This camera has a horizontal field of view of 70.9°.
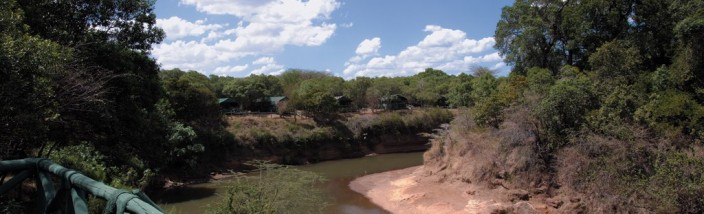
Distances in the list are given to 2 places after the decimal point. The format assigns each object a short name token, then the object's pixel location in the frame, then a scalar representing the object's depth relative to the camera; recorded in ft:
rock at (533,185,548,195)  77.77
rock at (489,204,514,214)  74.49
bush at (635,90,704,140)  70.18
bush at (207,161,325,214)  53.98
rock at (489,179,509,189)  84.23
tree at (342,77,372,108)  223.51
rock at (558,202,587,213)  70.02
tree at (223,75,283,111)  199.41
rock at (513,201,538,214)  72.84
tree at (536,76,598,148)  78.95
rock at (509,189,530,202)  77.25
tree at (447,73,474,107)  193.18
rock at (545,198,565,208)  73.46
